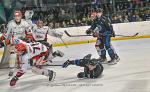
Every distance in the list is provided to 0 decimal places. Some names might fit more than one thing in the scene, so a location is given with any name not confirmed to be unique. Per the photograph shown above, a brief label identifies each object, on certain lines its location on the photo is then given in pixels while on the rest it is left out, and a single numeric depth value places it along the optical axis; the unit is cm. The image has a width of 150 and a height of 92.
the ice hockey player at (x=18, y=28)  1011
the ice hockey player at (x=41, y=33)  1257
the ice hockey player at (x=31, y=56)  909
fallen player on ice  982
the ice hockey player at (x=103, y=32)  1194
